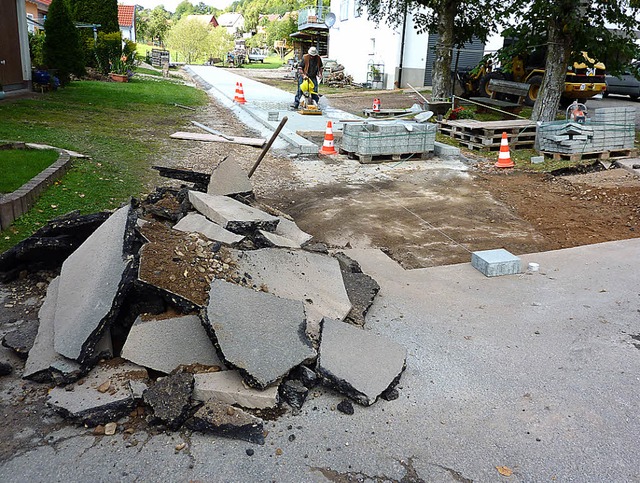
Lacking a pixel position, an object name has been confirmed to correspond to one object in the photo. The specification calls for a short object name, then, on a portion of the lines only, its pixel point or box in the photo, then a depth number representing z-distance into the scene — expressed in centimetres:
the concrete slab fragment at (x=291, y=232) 529
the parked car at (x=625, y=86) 2095
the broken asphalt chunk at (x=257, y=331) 321
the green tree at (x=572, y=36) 1156
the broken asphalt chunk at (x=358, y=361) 331
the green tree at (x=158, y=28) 6600
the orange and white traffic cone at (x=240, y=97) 1817
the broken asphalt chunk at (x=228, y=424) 294
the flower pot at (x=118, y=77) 2417
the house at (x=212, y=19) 12155
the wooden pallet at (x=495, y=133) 1134
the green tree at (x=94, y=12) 2523
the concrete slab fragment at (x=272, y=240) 471
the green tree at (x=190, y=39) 5622
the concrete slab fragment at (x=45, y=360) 325
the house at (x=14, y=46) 1430
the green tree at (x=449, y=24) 1583
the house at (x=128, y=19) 5644
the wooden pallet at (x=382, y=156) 1026
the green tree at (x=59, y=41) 1819
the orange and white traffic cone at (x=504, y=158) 1023
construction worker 1555
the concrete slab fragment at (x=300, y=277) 412
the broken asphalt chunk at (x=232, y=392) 308
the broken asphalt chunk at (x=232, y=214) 482
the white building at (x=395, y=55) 2617
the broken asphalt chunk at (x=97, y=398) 299
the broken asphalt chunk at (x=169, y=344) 336
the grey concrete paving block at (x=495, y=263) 536
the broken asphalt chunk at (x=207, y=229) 449
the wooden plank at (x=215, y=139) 1159
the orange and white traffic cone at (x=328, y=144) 1083
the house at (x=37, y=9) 3027
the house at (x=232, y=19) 12925
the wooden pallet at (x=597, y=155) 1050
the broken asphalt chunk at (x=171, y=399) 296
